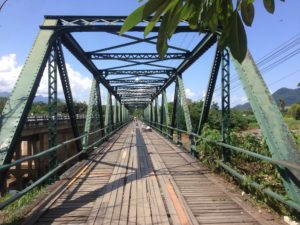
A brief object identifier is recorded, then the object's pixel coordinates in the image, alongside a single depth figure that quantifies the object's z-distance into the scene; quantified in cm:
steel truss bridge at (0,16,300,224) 370
